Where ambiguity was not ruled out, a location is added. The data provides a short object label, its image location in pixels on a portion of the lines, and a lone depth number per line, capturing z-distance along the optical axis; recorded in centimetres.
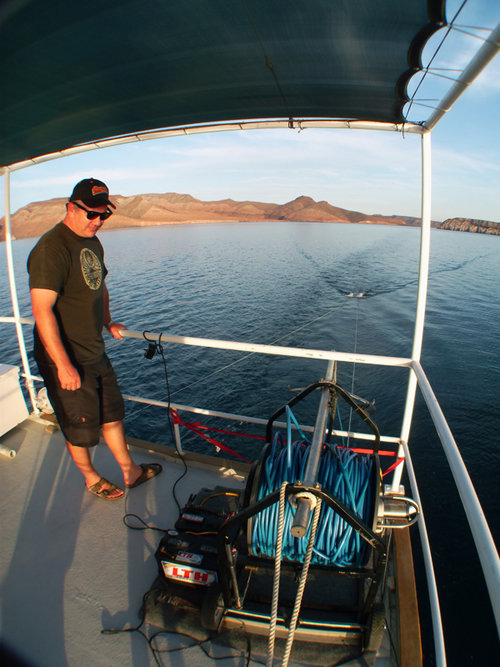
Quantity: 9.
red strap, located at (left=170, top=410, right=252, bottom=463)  308
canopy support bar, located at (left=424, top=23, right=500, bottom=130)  139
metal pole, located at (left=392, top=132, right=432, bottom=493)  232
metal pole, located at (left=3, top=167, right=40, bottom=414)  348
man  207
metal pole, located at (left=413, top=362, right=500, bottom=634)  85
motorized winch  157
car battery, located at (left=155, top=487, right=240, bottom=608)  191
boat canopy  167
